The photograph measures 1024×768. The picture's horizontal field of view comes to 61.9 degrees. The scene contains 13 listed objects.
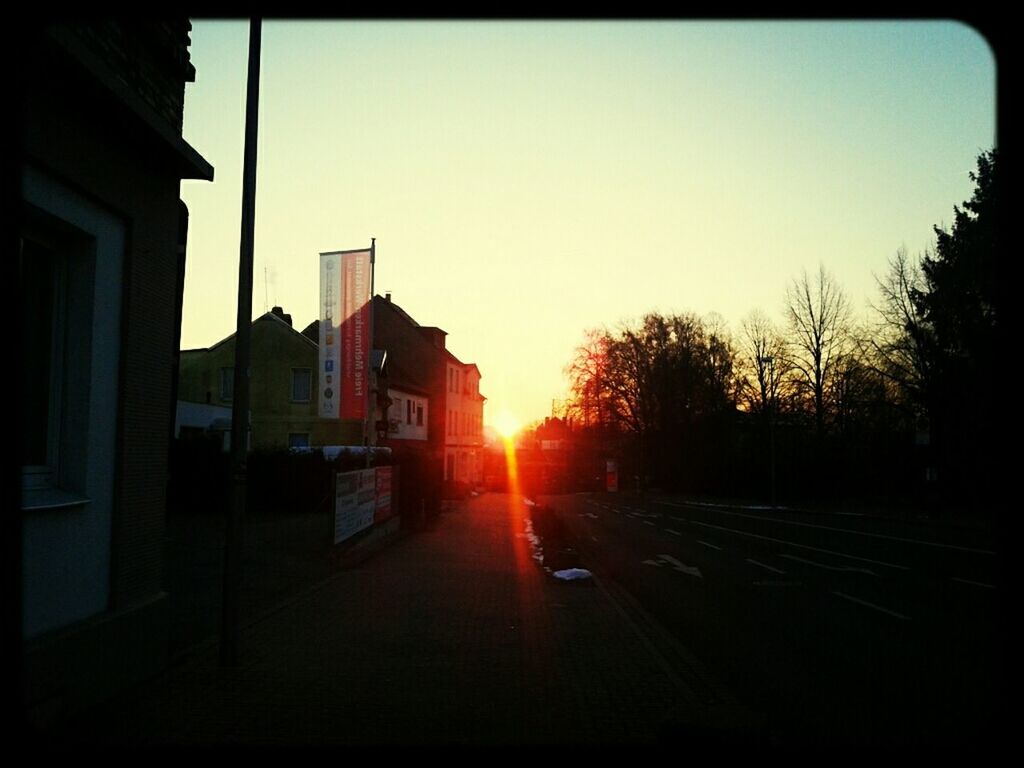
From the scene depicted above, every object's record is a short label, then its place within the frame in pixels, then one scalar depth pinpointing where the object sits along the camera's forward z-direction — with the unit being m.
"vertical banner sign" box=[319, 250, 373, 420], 22.50
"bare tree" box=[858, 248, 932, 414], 39.62
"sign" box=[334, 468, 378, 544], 16.44
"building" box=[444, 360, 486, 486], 67.19
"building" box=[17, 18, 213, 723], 5.72
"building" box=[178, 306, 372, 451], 42.66
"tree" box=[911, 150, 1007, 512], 33.00
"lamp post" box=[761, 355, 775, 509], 50.12
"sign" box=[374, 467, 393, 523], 21.62
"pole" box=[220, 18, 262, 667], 8.27
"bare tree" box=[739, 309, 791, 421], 51.58
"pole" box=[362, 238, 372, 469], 22.59
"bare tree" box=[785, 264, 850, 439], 48.41
